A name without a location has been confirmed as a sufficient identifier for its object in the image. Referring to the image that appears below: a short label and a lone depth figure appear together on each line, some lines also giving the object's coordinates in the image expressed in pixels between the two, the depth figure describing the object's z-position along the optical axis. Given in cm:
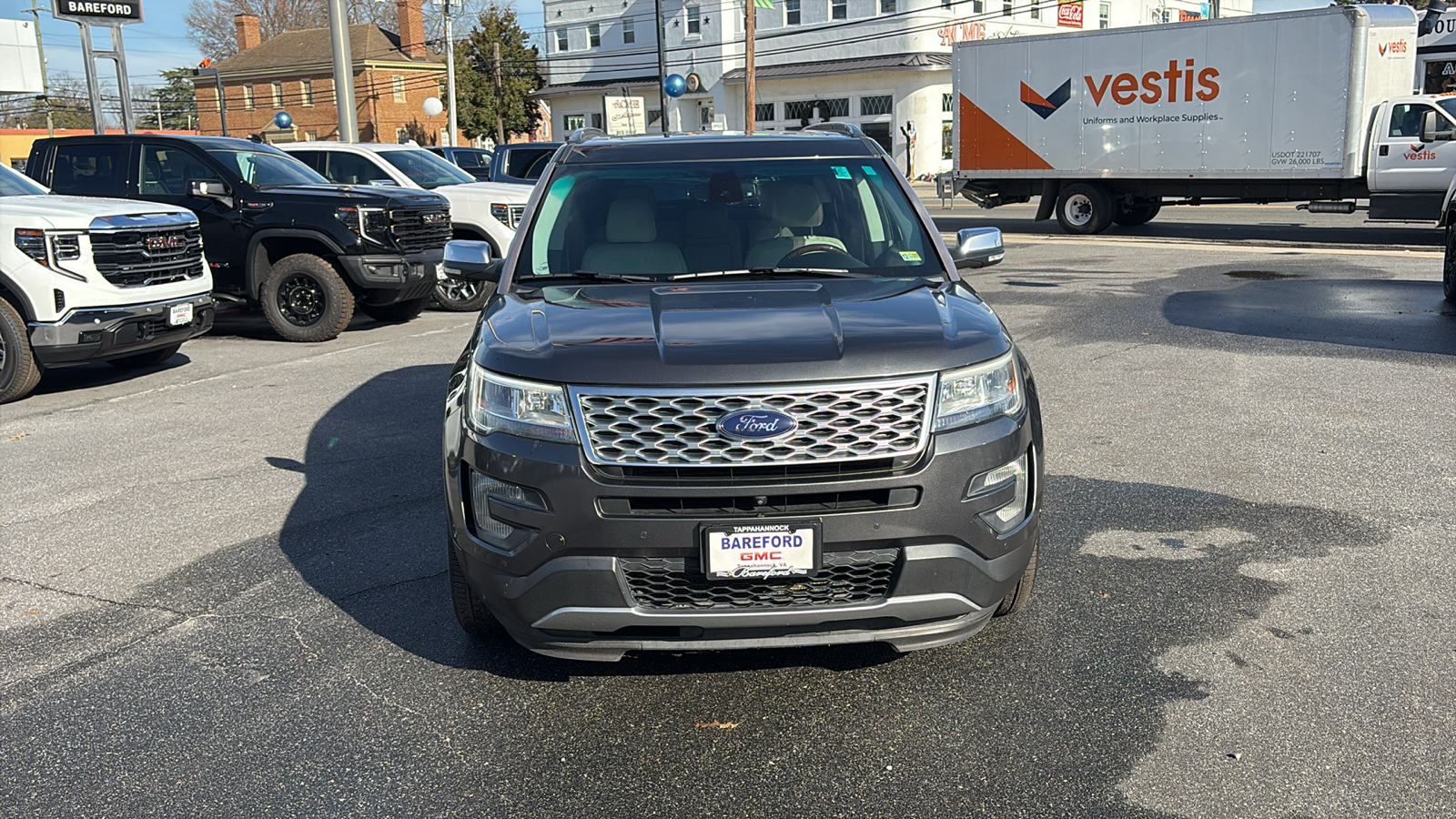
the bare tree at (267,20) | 7731
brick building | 6669
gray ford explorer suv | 336
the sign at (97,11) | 2523
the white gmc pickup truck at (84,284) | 868
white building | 4784
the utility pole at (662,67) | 3639
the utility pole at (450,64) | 3984
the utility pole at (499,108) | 5931
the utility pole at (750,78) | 3659
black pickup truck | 1149
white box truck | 1895
